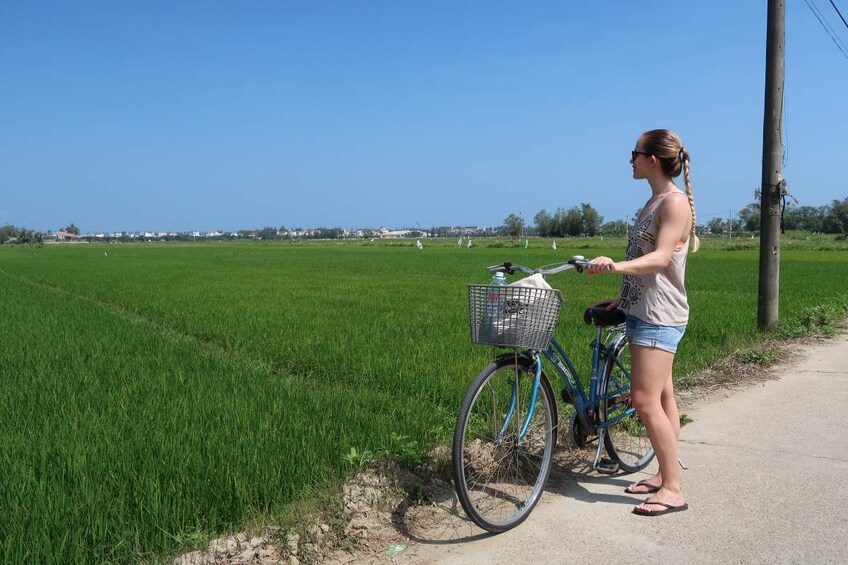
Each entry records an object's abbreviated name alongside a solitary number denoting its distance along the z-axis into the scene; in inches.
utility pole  338.3
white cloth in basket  117.6
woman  128.0
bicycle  119.0
